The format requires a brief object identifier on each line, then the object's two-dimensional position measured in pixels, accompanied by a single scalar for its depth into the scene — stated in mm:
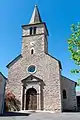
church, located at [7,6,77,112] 11996
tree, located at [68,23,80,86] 5738
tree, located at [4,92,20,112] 12236
